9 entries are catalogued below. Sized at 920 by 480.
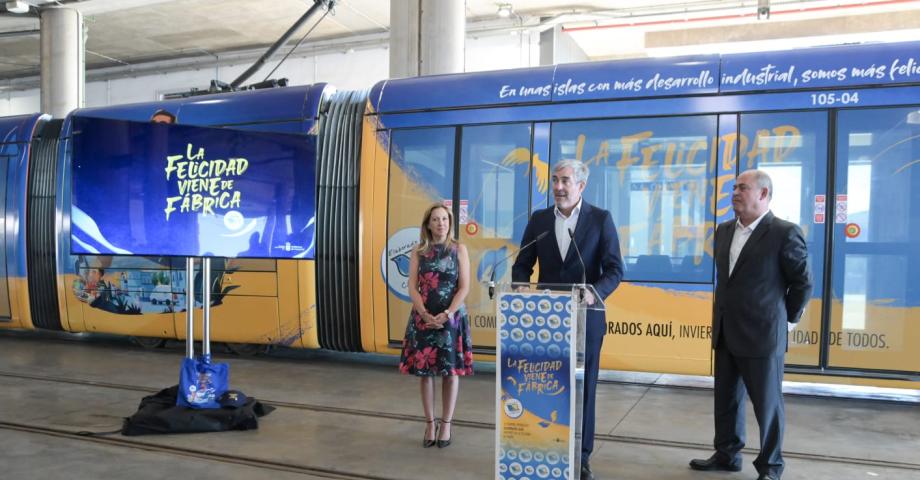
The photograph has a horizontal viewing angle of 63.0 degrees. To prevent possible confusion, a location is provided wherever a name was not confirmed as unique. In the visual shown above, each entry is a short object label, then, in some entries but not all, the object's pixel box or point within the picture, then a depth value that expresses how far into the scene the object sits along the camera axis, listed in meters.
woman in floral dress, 4.98
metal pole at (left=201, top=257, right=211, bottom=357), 5.75
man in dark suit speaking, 4.21
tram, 6.20
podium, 3.72
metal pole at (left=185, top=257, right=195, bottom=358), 5.80
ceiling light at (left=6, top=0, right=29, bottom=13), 15.92
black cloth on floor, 5.38
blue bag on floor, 5.61
